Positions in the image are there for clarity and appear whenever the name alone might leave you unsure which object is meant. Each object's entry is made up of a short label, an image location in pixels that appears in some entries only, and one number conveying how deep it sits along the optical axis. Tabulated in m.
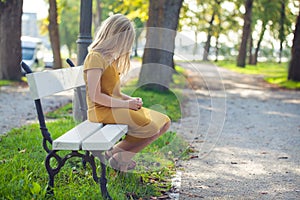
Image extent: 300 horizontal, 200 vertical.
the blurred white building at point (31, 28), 89.75
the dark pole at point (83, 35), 8.11
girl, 4.79
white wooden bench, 4.22
